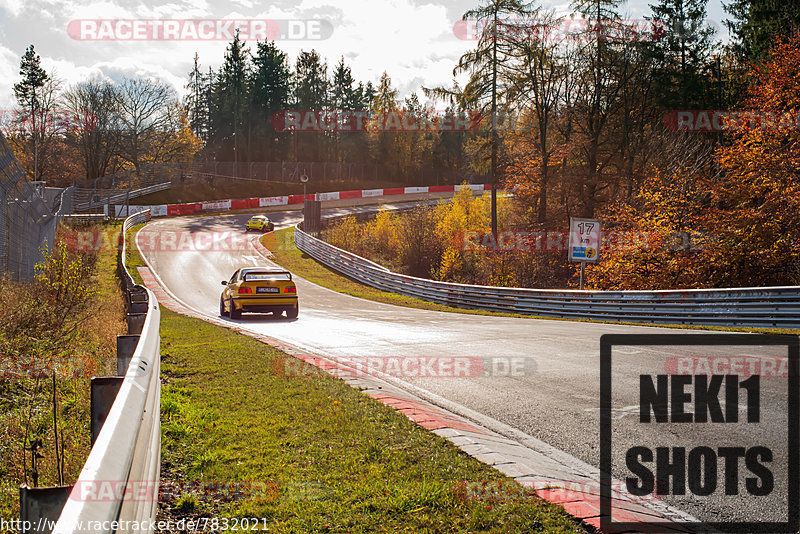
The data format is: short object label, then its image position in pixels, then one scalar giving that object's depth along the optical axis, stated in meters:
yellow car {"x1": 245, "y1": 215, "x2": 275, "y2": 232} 50.97
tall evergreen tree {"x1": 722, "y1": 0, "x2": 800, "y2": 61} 30.47
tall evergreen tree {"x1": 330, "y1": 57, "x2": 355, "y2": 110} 92.12
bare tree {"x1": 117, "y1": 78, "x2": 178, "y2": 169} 68.00
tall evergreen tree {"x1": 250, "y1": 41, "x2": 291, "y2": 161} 84.50
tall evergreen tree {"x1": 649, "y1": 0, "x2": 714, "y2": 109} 41.16
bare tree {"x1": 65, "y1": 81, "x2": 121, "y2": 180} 63.69
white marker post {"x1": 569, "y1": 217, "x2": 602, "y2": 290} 22.25
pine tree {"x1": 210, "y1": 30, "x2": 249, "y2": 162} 81.44
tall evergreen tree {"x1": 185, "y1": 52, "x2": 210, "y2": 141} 97.12
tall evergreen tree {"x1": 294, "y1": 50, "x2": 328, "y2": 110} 87.19
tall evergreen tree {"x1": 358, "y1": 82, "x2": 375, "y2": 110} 104.50
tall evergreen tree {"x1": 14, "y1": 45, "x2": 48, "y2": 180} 71.00
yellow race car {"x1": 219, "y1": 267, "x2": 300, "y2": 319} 18.78
